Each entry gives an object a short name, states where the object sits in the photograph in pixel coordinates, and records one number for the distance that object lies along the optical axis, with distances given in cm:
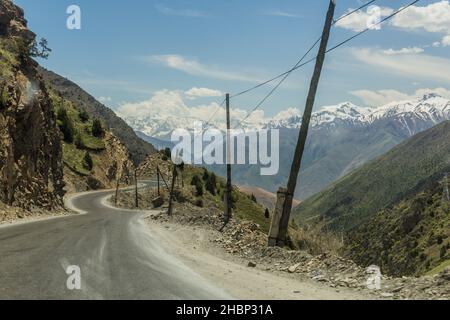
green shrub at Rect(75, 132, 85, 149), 10956
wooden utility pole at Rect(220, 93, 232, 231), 3151
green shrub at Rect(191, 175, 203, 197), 11811
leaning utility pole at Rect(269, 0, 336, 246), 1859
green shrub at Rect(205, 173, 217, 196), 13361
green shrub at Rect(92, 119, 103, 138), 12232
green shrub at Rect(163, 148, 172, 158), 16284
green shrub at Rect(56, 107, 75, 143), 10669
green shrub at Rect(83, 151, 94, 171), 10506
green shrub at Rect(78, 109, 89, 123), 13238
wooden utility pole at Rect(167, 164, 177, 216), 4615
